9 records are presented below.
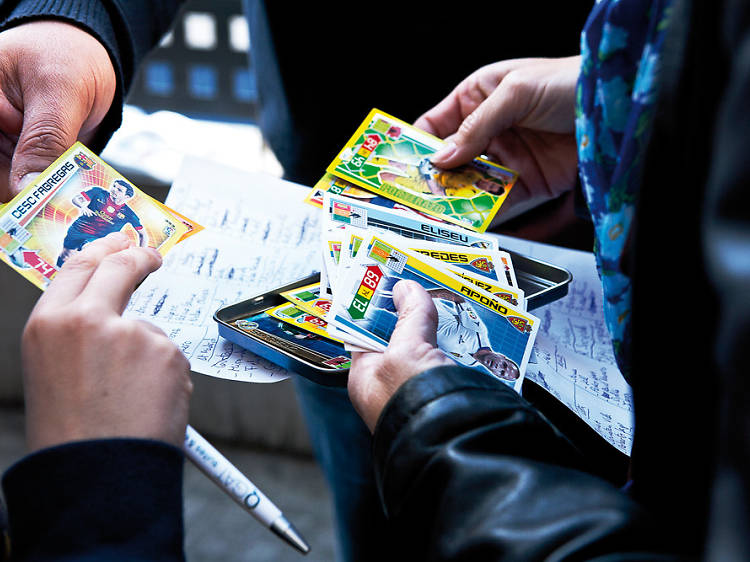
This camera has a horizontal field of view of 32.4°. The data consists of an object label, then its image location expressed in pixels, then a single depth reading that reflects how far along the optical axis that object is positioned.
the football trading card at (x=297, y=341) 0.56
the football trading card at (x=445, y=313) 0.56
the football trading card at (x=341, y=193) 0.65
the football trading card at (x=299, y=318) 0.58
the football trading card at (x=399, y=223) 0.63
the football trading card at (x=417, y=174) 0.65
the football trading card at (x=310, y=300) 0.59
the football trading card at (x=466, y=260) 0.59
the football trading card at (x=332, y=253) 0.59
